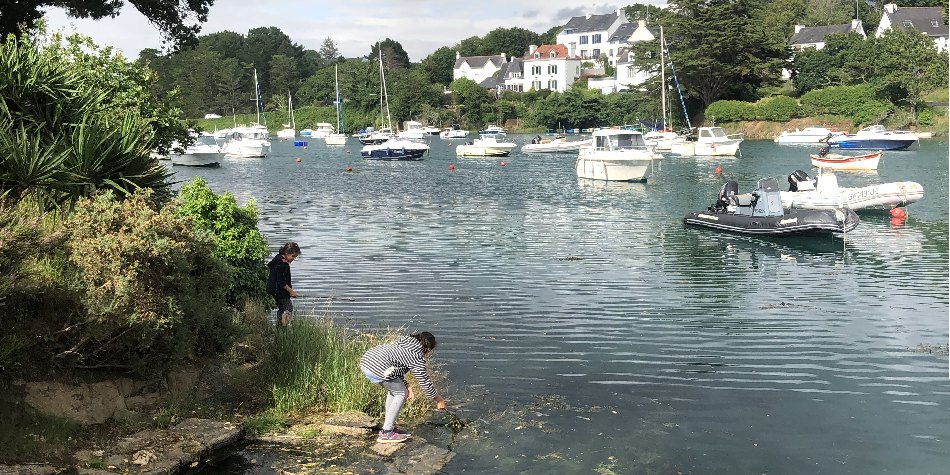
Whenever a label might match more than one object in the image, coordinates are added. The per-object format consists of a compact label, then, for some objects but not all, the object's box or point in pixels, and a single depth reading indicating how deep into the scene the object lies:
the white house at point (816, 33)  128.50
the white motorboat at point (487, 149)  82.31
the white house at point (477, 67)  183.50
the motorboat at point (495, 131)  115.22
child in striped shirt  10.87
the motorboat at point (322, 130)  139.62
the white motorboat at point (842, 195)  35.66
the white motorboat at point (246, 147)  86.38
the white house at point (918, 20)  119.50
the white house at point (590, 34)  173.39
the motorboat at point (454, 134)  128.62
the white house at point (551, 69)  158.62
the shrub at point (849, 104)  95.38
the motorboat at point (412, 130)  110.56
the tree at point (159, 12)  23.27
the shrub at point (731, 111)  104.19
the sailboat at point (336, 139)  113.69
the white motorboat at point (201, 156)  72.62
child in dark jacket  14.50
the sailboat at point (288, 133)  134.62
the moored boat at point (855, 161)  56.22
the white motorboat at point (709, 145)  74.94
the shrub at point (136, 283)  10.05
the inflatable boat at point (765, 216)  28.95
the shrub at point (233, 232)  14.90
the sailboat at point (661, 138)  79.19
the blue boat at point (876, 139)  76.75
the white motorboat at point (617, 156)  52.25
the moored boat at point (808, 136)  90.62
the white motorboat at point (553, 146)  85.62
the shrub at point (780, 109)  103.31
